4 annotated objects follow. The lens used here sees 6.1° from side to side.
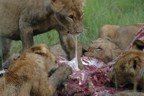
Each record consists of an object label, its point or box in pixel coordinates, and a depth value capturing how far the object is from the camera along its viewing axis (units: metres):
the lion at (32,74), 11.88
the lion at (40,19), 13.99
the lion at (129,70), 12.66
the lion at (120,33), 16.90
